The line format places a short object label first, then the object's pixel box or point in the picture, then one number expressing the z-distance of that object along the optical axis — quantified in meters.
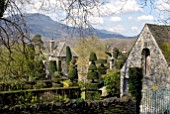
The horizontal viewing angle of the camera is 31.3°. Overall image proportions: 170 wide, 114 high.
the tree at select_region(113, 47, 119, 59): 54.52
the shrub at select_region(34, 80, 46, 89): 25.19
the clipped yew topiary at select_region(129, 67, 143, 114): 19.25
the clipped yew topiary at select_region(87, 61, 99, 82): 29.75
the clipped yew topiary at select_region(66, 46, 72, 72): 49.21
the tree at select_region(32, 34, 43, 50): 49.95
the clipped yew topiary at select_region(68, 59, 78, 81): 32.91
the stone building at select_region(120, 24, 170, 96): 19.48
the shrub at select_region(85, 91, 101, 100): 23.78
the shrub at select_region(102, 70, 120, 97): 26.12
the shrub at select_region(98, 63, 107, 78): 37.06
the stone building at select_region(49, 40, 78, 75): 50.25
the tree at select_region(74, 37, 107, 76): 37.47
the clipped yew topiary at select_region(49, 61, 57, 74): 42.60
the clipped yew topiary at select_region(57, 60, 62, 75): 43.32
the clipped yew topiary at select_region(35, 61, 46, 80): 35.78
